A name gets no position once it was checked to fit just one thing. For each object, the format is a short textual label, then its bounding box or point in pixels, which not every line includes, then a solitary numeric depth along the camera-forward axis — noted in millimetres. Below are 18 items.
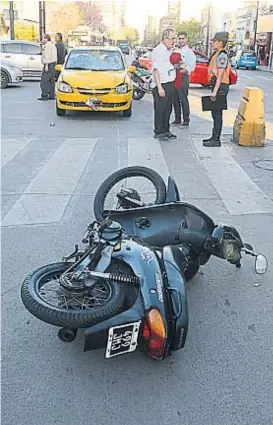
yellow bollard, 9609
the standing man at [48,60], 15824
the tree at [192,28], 90875
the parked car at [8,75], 20375
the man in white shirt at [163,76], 9484
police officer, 8773
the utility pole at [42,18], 31422
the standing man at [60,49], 17350
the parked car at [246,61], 48719
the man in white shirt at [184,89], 11102
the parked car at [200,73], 22688
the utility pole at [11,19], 30017
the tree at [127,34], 117106
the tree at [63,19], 64500
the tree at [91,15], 74000
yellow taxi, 12500
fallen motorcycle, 2881
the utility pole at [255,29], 64938
